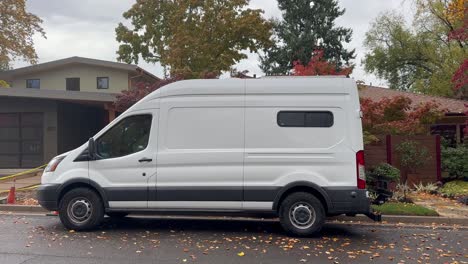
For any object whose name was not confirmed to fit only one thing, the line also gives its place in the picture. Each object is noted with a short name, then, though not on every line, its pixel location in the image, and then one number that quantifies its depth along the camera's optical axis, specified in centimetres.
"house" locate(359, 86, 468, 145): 1874
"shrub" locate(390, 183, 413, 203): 1120
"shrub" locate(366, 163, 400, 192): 1095
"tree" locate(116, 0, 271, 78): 2553
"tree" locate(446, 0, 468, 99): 1168
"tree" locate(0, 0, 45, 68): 2889
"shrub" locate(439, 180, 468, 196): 1261
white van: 769
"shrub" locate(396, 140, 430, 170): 1313
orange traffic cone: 1122
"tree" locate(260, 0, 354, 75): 3192
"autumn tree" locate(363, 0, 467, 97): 3009
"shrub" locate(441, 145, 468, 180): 1423
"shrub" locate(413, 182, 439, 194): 1300
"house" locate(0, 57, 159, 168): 1798
